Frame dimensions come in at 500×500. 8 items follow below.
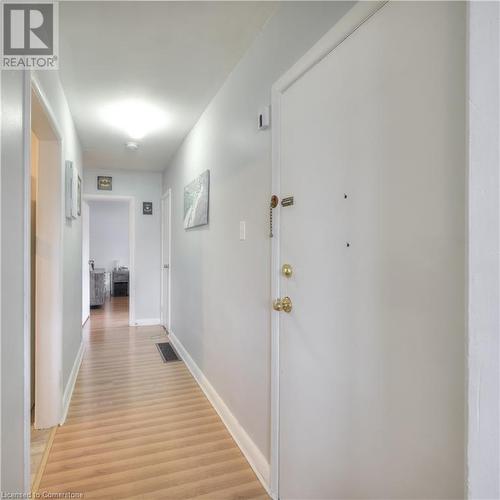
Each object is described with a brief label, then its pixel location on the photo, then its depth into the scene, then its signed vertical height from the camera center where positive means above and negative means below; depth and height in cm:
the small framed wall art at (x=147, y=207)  520 +63
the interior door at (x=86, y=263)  509 -30
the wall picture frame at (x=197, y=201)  275 +43
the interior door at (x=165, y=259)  466 -19
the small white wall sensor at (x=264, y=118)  164 +67
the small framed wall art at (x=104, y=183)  493 +97
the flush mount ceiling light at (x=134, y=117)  276 +120
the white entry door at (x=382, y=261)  77 -4
